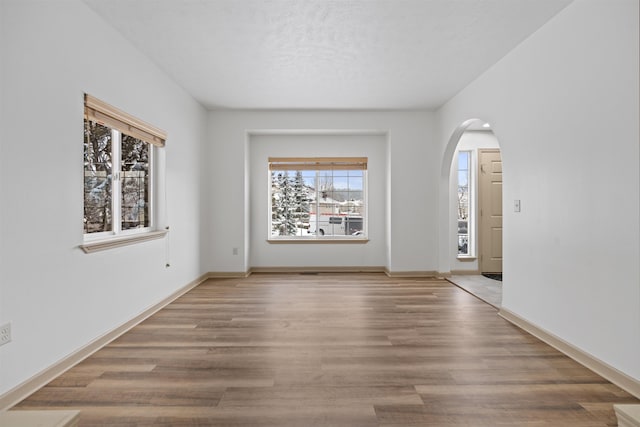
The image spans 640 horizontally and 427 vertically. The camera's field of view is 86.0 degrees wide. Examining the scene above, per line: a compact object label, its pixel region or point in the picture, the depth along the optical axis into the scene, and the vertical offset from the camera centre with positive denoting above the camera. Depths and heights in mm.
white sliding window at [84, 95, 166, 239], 2834 +418
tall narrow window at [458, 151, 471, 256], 6078 +205
